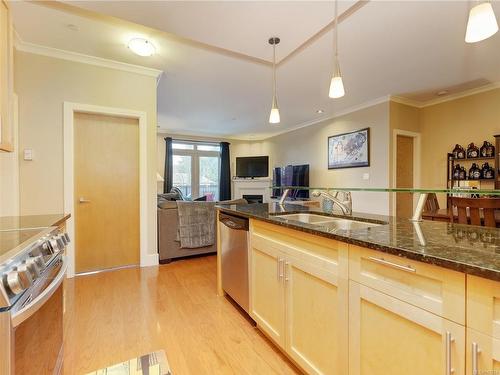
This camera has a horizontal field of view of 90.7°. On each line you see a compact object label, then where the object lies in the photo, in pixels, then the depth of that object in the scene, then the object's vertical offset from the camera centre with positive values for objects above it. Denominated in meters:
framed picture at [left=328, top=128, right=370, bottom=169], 4.64 +0.72
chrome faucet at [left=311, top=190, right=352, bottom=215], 1.74 -0.11
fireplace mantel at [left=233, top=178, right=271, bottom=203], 7.50 -0.07
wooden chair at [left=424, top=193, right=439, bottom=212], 3.29 -0.28
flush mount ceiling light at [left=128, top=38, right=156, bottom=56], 2.55 +1.47
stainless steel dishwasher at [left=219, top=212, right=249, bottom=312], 1.95 -0.61
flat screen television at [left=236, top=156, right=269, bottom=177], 7.58 +0.58
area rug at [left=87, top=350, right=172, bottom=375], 1.33 -1.02
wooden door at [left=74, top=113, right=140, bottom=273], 3.00 -0.09
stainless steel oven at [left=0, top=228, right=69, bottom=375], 0.68 -0.40
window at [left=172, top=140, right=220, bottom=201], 7.24 +0.50
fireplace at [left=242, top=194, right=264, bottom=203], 7.50 -0.38
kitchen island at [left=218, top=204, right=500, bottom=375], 0.69 -0.41
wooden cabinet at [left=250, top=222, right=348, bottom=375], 1.12 -0.61
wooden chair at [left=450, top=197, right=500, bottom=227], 2.01 -0.21
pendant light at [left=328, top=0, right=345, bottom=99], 1.72 +0.72
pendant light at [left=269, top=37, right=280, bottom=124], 2.43 +0.74
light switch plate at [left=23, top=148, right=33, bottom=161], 2.66 +0.33
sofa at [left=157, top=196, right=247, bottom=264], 3.34 -0.65
